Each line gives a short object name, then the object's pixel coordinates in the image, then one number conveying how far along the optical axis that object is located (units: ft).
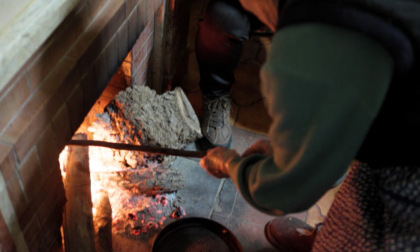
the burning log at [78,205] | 4.68
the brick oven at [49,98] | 2.94
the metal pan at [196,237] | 5.29
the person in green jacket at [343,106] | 2.10
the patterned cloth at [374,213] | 2.81
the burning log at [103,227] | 5.30
